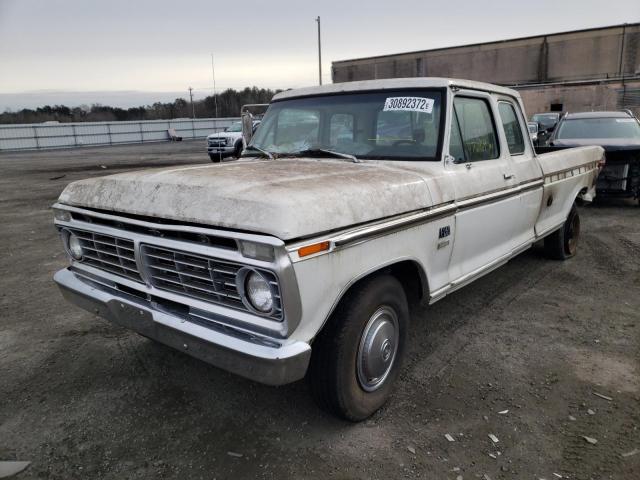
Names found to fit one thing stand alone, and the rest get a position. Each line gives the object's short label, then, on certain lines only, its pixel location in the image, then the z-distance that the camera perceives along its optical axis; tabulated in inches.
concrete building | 1295.5
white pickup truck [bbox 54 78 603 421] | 91.0
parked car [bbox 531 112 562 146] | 780.8
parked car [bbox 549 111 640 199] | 346.9
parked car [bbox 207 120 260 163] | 784.9
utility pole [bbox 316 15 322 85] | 1064.2
